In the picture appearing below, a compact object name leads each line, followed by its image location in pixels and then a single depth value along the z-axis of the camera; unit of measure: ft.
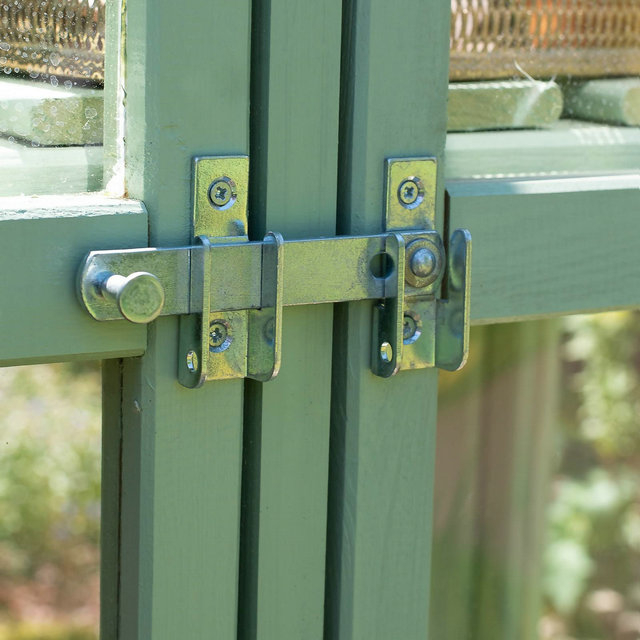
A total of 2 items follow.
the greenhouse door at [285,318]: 3.24
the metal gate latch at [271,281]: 3.21
